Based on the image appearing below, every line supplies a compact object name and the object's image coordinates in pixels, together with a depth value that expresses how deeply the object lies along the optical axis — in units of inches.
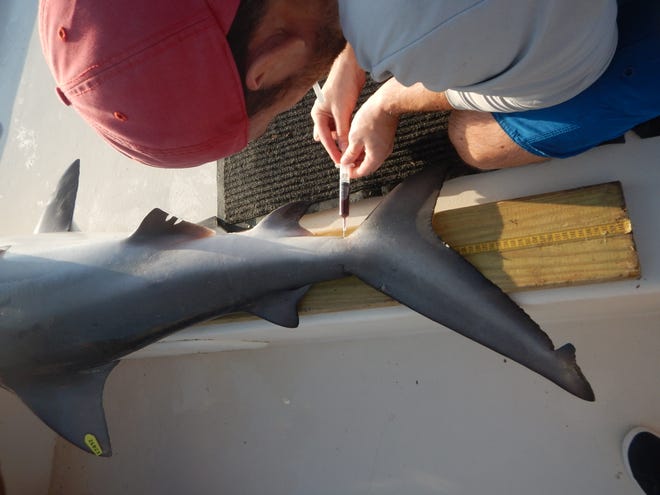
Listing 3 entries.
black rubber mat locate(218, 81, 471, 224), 53.6
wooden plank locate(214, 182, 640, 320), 40.5
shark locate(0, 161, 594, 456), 40.9
